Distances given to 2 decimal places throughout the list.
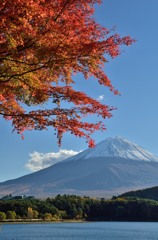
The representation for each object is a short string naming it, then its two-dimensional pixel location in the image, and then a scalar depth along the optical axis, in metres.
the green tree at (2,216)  106.16
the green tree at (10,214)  110.12
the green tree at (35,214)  115.38
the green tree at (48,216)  117.56
